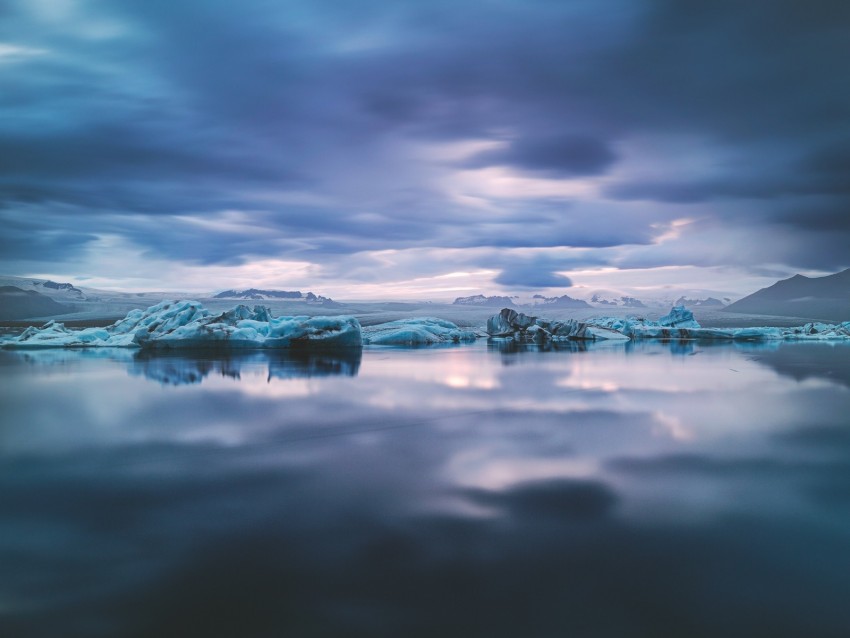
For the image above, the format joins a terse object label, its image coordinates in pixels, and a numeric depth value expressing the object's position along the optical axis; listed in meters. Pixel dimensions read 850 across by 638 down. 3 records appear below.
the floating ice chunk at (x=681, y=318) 41.78
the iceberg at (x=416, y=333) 35.34
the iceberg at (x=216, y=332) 25.56
